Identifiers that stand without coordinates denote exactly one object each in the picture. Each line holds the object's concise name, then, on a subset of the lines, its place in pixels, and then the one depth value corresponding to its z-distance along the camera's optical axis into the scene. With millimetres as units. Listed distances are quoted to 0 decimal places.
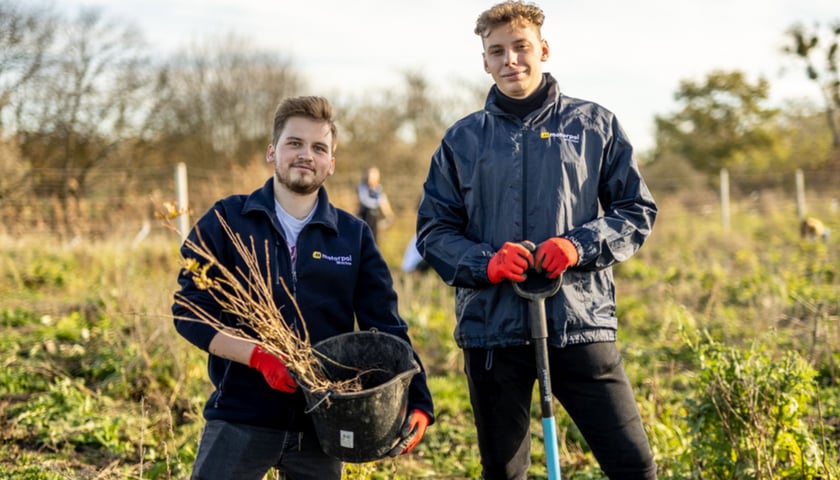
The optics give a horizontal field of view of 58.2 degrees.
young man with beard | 2486
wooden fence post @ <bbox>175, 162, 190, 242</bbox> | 8905
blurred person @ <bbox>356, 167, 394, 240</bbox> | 11773
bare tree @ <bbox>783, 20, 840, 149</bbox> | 24391
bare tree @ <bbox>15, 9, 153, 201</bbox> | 15438
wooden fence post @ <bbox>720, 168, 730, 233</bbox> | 15320
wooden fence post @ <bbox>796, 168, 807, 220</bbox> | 15613
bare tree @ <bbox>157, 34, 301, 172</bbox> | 21047
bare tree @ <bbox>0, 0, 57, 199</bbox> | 14383
